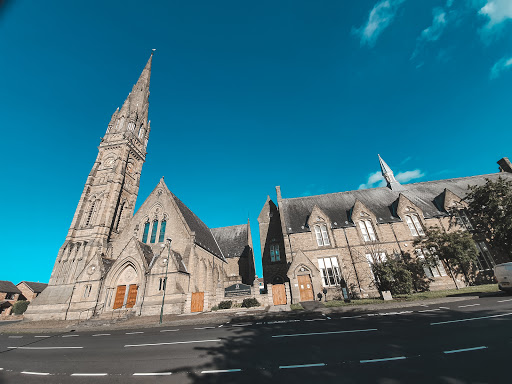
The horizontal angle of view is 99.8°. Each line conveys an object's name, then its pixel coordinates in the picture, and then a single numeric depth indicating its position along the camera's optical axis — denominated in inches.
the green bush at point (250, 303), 807.1
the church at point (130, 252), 855.7
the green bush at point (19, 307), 1810.3
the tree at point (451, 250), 804.0
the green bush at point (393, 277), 746.8
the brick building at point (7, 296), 1836.9
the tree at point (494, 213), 861.8
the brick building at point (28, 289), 2092.5
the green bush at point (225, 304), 824.9
